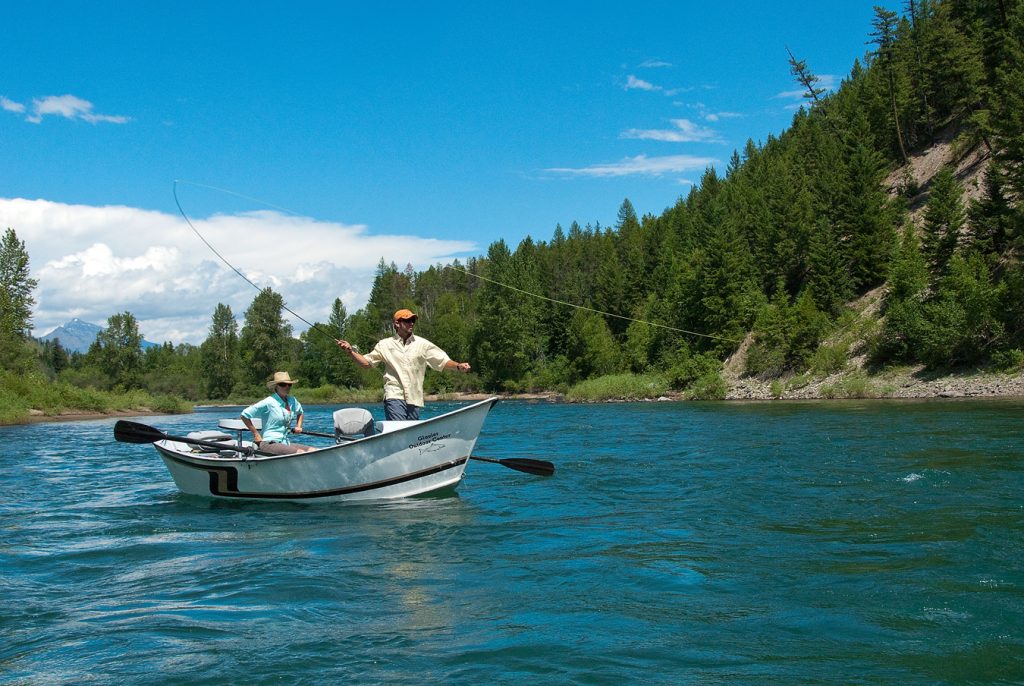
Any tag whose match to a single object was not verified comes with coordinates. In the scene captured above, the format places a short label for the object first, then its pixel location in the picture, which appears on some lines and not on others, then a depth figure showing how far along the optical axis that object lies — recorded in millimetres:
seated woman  12289
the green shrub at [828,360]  48656
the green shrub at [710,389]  53188
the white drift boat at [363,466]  11508
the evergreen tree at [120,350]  100875
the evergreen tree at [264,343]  103188
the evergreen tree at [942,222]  48000
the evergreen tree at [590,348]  77312
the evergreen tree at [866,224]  57750
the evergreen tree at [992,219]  45969
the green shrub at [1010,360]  37938
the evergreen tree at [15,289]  55334
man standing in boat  11578
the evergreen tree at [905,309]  43744
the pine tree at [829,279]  56938
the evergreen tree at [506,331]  80062
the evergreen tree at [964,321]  40375
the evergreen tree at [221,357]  109500
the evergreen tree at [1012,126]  44125
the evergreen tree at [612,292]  89312
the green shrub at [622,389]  59469
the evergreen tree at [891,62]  71125
